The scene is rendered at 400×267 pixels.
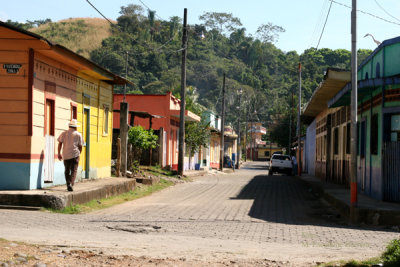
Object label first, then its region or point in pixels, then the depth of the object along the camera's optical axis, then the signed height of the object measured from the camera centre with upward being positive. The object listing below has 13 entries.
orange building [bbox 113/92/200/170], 33.84 +2.57
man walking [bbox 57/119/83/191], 13.92 +0.10
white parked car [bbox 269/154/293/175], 42.72 -0.62
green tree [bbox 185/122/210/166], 38.03 +1.29
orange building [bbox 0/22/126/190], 13.39 +1.17
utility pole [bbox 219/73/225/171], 46.41 +2.13
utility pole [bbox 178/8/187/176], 28.19 +2.46
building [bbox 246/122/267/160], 119.25 +1.86
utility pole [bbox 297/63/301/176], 40.75 +0.85
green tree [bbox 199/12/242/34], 146.75 +33.49
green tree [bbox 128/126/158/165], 24.58 +0.60
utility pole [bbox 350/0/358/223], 13.48 +1.15
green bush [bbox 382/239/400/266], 6.58 -1.11
